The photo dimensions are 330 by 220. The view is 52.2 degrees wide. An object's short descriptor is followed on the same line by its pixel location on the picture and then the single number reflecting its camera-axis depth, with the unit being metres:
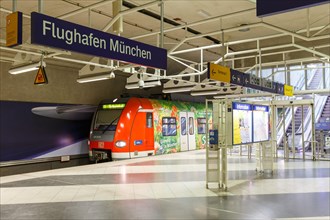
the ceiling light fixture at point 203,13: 7.82
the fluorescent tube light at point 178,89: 12.69
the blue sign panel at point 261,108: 8.35
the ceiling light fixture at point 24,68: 7.45
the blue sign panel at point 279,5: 2.27
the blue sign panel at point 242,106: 7.27
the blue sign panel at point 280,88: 10.78
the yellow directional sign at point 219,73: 7.32
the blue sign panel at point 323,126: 13.96
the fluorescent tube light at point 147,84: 11.16
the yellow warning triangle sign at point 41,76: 6.84
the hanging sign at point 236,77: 8.17
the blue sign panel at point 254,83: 9.12
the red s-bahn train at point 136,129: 11.37
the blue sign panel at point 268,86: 9.85
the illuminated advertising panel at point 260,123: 8.23
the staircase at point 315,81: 15.13
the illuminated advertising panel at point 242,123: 7.23
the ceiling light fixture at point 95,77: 8.40
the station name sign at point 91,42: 3.29
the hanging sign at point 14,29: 3.33
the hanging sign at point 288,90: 11.25
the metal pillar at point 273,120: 11.26
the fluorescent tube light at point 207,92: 13.77
